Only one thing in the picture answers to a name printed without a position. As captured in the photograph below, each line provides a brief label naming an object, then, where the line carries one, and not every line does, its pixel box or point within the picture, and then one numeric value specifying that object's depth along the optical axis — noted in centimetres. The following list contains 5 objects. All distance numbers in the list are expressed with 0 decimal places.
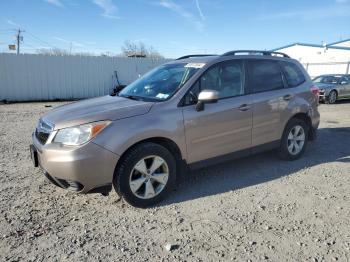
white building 2703
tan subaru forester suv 390
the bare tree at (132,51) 4900
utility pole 4405
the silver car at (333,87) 1683
